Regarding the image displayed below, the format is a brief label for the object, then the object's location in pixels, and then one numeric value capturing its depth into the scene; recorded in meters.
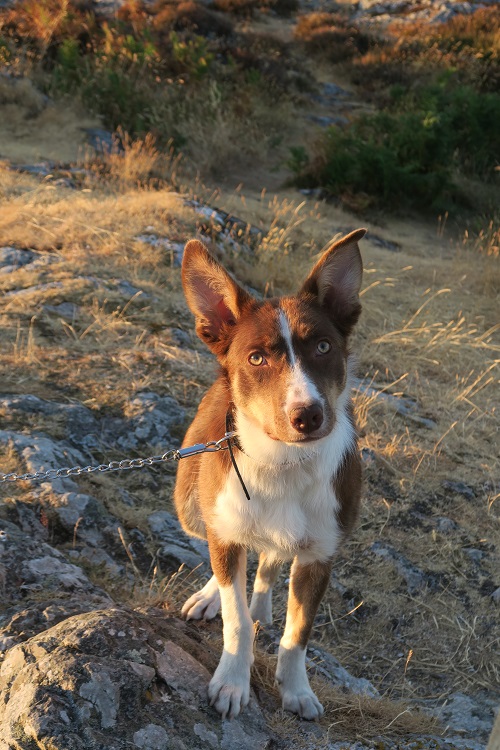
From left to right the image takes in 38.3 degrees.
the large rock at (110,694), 2.00
